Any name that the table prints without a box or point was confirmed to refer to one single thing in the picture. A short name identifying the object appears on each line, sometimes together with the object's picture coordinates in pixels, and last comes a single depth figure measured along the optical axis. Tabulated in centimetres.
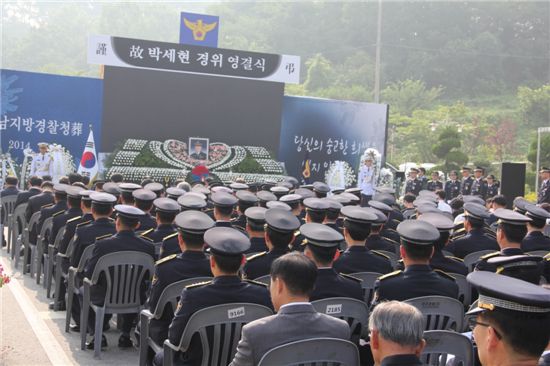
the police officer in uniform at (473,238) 580
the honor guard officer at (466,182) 1711
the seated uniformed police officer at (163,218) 562
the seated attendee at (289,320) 263
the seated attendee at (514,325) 176
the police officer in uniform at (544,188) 1469
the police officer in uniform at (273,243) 432
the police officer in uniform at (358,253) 455
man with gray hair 212
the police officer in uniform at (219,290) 331
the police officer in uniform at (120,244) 494
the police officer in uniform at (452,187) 1773
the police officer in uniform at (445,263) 466
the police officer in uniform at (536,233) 581
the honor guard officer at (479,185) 1659
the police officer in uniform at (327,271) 362
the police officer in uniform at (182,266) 403
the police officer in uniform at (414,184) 1725
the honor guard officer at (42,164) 1534
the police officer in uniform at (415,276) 365
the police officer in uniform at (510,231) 479
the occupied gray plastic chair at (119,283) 487
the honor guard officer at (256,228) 510
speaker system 1552
